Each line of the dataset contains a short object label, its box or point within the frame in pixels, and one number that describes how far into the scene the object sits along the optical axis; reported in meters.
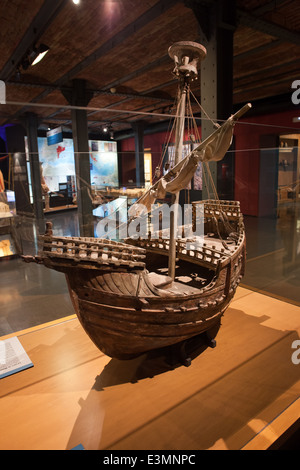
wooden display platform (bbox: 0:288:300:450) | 2.12
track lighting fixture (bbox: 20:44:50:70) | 4.04
